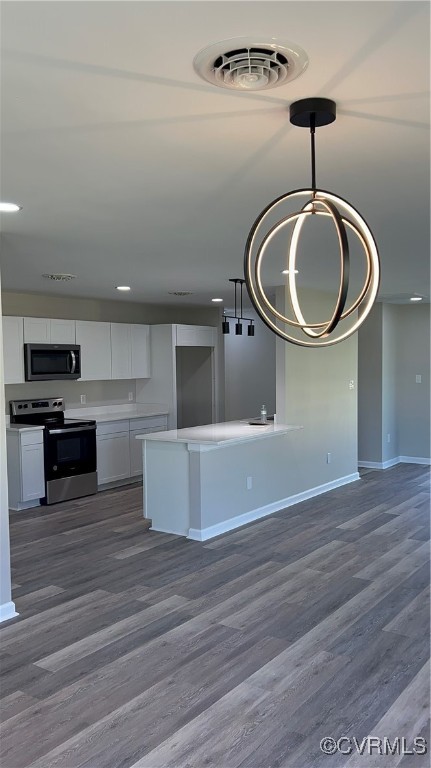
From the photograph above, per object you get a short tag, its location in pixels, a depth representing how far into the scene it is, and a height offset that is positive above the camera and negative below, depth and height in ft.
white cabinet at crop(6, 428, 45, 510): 20.49 -3.35
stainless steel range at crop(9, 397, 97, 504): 21.42 -2.85
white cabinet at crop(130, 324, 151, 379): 26.35 +0.81
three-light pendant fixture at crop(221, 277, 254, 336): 18.69 +1.47
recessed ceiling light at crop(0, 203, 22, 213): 9.83 +2.73
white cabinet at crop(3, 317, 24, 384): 20.89 +0.75
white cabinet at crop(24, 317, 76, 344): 21.84 +1.49
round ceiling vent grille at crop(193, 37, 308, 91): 4.94 +2.64
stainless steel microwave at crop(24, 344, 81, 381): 21.70 +0.36
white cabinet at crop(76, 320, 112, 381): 23.98 +0.88
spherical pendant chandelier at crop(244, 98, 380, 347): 5.42 +1.21
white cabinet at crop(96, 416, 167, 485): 23.62 -3.20
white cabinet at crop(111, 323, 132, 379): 25.40 +0.79
